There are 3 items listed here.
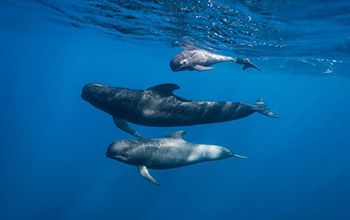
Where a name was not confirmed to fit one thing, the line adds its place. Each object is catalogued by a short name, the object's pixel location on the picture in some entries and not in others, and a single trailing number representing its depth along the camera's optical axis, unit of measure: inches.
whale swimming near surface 337.7
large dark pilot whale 263.6
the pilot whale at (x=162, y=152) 257.4
